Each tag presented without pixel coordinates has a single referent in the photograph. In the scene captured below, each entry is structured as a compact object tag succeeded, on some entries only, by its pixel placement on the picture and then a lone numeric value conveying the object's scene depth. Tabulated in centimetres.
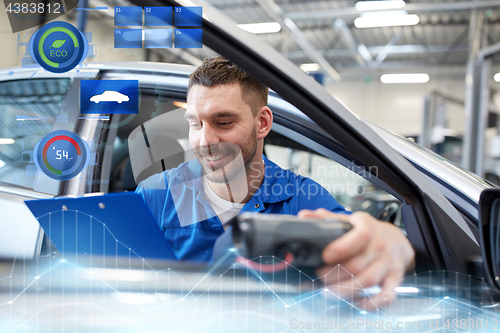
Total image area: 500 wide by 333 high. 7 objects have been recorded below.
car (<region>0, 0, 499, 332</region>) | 79
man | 99
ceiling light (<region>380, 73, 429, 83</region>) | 1377
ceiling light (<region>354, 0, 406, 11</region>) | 700
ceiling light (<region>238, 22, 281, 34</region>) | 871
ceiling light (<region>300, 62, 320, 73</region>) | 1413
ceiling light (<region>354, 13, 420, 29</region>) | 750
